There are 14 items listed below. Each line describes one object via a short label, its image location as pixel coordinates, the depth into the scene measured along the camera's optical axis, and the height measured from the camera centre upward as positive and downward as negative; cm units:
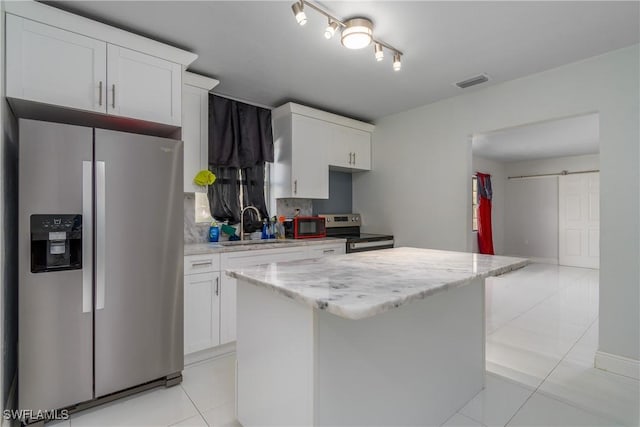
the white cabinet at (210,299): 244 -68
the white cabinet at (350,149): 384 +83
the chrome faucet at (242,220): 335 -6
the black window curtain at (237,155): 317 +62
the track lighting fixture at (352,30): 187 +117
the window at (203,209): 317 +5
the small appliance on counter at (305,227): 346 -14
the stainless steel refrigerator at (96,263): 169 -29
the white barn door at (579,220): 637 -11
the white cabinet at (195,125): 275 +80
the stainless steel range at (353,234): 359 -26
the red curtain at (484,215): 686 -1
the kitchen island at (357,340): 119 -57
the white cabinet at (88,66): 179 +94
